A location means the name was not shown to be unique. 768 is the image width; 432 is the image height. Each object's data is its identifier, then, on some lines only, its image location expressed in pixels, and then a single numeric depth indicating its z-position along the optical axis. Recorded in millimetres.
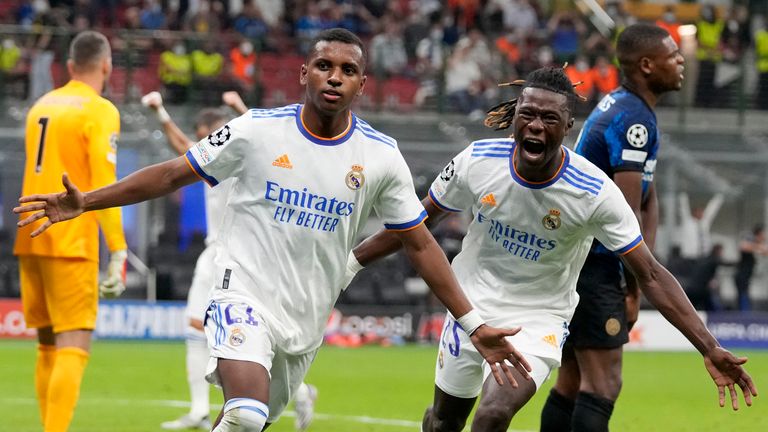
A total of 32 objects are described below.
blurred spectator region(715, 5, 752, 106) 24312
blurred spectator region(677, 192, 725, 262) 21469
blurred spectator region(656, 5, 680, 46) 26312
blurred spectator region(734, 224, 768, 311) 21641
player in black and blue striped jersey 7465
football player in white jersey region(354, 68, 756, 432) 6594
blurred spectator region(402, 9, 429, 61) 25375
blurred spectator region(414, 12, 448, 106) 22891
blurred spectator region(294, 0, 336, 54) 25250
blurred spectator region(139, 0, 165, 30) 24609
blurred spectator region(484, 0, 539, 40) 27125
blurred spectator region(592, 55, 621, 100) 23141
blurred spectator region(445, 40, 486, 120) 22672
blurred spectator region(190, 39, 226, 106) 21672
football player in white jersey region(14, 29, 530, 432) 6055
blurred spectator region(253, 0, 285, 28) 26172
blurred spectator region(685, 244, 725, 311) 21531
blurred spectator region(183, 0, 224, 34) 24312
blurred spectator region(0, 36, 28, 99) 21094
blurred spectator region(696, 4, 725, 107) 24141
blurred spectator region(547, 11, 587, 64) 26047
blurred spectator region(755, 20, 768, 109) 24422
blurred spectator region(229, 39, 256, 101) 21453
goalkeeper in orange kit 8344
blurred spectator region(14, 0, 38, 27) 24547
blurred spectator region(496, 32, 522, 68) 24594
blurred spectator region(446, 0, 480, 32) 26844
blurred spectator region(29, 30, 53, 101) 21016
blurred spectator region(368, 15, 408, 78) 22797
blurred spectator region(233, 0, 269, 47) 24641
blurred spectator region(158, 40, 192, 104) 21641
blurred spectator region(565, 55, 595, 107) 23078
